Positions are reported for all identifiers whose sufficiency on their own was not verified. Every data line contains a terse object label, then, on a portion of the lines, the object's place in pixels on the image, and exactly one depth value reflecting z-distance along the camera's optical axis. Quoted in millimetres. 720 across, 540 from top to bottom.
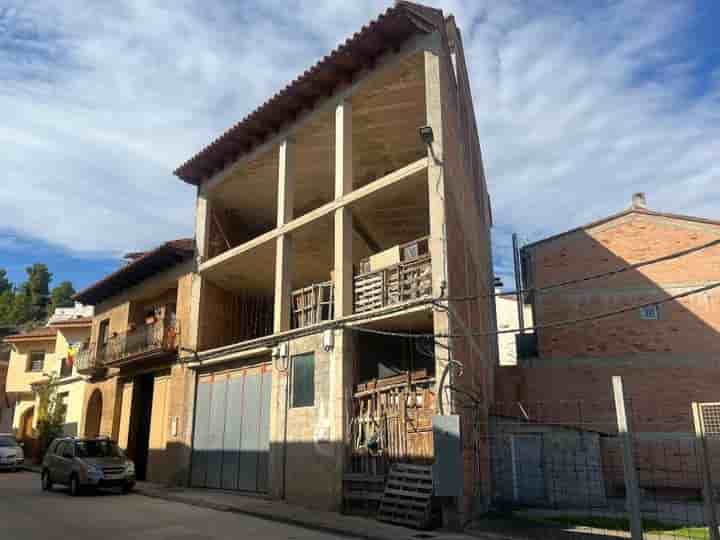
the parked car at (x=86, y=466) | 15094
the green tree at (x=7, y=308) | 60781
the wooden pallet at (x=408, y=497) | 10352
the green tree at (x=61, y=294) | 65625
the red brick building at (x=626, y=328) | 19203
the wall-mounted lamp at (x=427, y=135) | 12148
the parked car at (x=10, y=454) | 23094
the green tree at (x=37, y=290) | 66375
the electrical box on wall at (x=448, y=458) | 9969
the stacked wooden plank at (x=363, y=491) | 11680
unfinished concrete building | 12086
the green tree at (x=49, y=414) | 26219
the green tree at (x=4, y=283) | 72312
